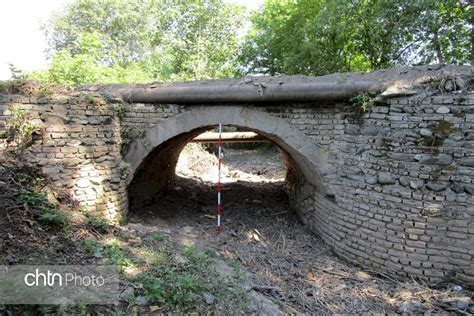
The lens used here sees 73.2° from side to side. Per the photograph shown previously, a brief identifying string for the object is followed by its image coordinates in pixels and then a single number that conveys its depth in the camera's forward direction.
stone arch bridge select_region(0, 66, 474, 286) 4.26
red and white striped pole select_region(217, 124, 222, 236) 5.97
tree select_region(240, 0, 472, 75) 8.73
